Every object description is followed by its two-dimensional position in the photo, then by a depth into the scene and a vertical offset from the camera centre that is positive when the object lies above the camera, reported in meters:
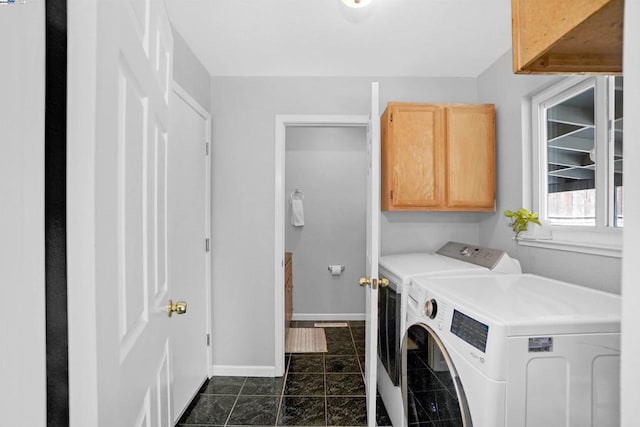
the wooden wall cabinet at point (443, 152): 2.32 +0.42
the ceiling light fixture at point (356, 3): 1.62 +1.02
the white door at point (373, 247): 1.80 -0.19
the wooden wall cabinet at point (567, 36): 0.53 +0.31
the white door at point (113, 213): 0.48 +0.00
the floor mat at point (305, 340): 3.17 -1.29
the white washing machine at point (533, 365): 0.96 -0.45
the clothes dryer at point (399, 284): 1.77 -0.39
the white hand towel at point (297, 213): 3.99 +0.00
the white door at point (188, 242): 2.04 -0.20
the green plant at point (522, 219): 1.90 -0.03
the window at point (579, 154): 1.54 +0.31
